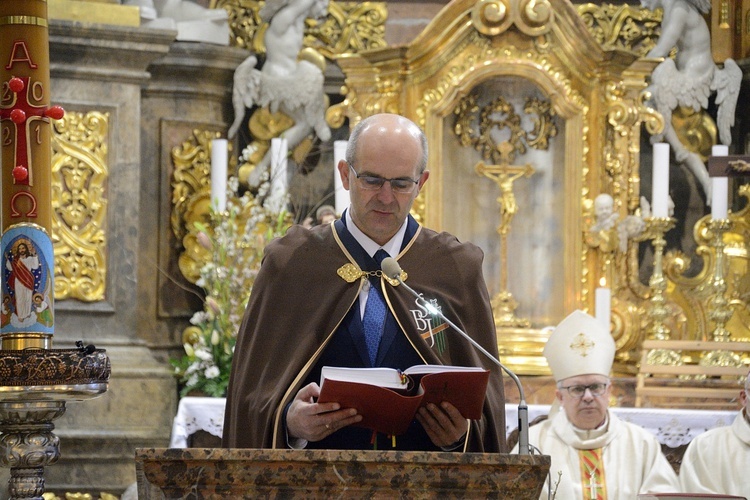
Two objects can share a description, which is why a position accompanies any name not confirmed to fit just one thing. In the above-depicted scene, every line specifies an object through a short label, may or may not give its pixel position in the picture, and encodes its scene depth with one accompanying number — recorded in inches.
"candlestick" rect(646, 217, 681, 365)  584.4
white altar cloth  522.9
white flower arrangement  565.3
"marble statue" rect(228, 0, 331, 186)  625.9
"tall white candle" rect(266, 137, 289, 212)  600.4
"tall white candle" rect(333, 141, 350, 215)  571.2
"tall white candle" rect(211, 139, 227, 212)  593.6
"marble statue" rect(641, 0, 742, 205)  637.3
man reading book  292.2
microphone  256.0
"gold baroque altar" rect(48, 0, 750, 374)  588.7
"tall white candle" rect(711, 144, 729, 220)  574.2
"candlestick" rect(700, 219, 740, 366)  578.2
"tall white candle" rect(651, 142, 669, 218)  577.6
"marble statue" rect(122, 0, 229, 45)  621.9
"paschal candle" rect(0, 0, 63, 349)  412.5
